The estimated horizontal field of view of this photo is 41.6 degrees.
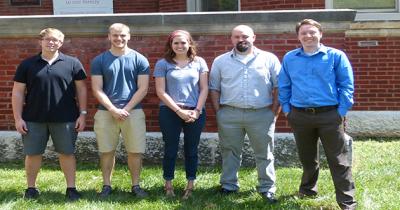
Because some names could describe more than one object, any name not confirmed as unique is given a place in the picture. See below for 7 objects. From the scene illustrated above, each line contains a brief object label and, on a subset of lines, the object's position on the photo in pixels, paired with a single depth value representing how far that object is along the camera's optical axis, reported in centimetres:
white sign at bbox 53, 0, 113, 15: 916
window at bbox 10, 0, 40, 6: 1127
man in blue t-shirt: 510
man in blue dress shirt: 459
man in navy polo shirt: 502
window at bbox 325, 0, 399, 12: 827
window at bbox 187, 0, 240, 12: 910
